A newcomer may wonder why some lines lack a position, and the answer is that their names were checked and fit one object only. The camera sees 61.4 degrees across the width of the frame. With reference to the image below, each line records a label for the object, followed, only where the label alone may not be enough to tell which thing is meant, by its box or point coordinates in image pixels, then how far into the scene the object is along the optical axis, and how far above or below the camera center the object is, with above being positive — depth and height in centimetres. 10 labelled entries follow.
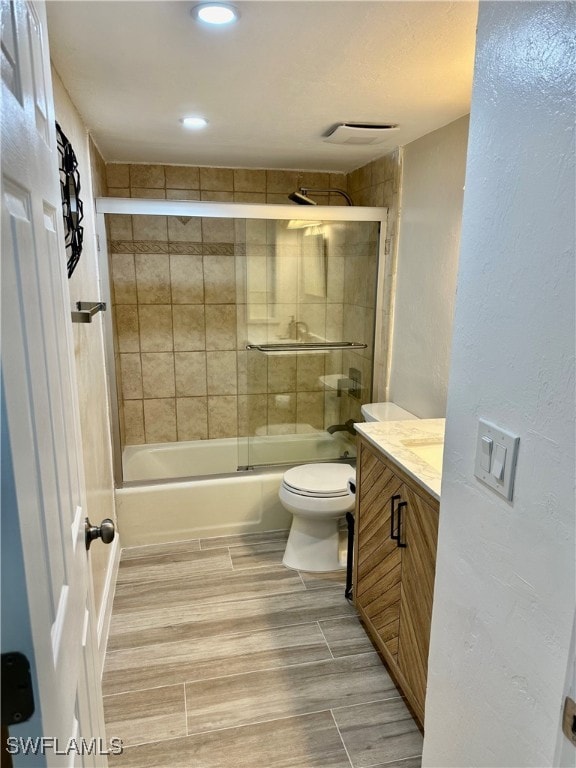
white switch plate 87 -31
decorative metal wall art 163 +29
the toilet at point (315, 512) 250 -116
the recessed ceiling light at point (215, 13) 125 +70
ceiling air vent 225 +72
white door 54 -20
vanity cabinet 156 -101
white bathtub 283 -125
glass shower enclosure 310 -36
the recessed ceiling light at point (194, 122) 219 +73
